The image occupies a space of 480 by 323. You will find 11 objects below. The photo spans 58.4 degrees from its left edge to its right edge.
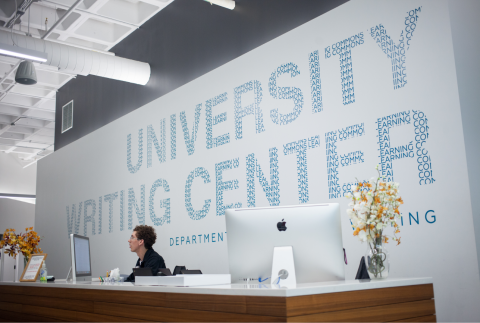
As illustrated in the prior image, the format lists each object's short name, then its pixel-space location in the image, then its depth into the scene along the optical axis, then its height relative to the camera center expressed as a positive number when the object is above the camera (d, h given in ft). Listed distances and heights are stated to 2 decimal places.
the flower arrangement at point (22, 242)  13.55 +0.19
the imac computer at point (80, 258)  10.83 -0.31
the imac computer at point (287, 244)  6.54 -0.06
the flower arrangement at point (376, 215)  6.59 +0.34
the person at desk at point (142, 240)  13.02 +0.13
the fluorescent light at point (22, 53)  16.65 +7.61
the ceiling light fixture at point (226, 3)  14.46 +7.97
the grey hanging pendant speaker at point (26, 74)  18.76 +7.52
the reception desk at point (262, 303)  4.55 -0.77
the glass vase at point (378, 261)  6.68 -0.38
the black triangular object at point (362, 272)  7.35 -0.59
